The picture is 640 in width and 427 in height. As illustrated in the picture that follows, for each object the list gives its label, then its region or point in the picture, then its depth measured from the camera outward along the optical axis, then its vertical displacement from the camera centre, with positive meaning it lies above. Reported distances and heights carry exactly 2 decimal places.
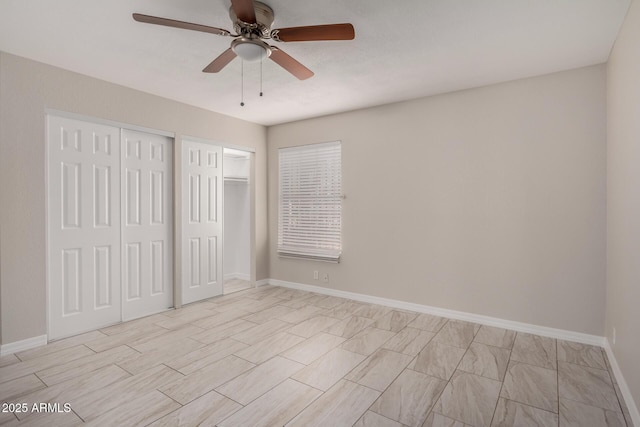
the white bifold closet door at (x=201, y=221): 4.36 -0.14
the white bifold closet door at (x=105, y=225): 3.24 -0.15
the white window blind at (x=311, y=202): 4.80 +0.15
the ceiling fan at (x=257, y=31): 1.98 +1.17
